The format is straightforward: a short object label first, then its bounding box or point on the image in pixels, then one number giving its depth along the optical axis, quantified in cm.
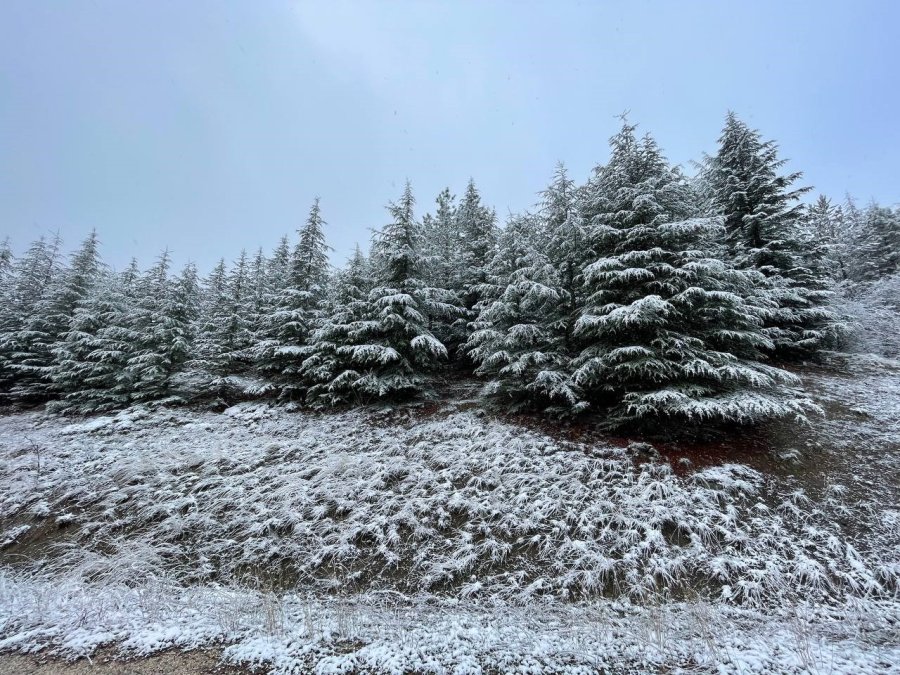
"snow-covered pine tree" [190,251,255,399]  1252
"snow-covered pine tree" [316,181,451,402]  1024
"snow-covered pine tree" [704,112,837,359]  1128
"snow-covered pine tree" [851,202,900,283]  1827
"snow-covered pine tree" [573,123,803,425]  669
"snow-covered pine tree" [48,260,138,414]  1273
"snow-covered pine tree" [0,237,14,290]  1934
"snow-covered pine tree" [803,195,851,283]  1196
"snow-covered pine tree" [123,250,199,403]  1255
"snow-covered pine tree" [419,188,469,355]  1188
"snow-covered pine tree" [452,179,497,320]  1410
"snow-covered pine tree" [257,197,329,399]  1173
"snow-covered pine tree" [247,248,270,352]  1454
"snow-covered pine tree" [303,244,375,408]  1065
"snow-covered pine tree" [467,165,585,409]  862
